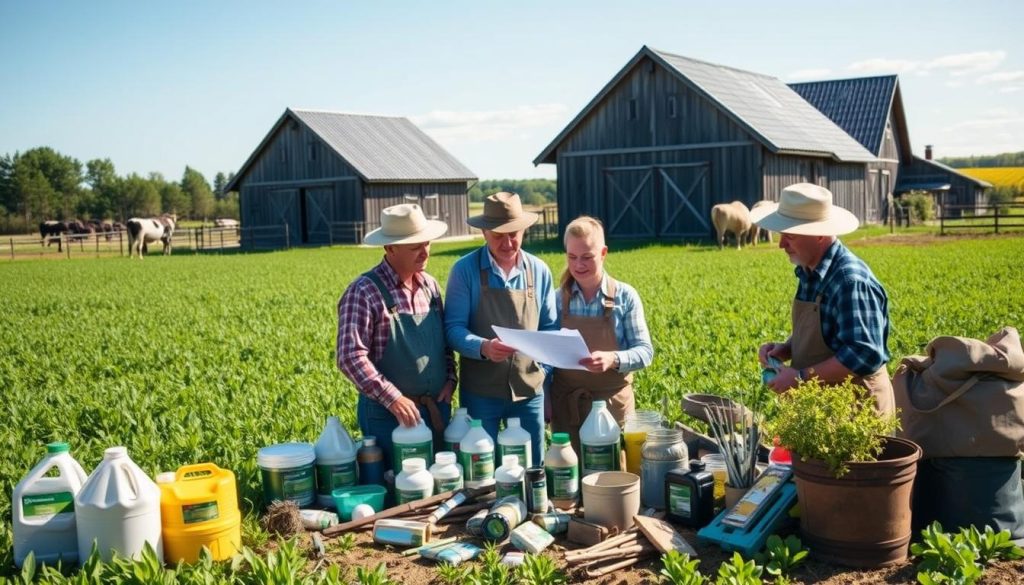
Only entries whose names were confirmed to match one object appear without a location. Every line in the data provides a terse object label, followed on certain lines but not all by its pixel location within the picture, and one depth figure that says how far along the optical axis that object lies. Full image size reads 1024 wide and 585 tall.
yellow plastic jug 4.19
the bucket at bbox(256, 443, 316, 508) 4.82
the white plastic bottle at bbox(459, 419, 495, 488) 4.81
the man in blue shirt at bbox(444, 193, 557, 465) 5.20
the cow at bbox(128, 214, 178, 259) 39.66
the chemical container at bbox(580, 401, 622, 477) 4.72
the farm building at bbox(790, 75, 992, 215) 43.06
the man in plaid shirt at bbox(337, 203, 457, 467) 4.96
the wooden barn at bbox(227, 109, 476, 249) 39.06
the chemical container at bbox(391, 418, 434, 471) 4.91
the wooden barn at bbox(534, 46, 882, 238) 29.45
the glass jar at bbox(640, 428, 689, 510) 4.64
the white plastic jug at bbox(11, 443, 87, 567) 4.16
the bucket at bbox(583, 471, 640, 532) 4.34
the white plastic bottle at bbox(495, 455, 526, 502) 4.59
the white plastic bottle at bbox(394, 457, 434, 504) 4.73
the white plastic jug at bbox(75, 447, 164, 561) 4.05
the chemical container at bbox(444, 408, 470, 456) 5.07
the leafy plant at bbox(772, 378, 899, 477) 3.88
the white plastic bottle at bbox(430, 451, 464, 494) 4.81
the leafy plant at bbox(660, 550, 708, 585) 3.78
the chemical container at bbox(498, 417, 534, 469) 4.86
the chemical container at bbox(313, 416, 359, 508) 4.91
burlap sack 4.13
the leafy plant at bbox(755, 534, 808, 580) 3.97
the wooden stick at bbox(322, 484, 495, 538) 4.60
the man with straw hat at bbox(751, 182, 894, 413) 4.51
